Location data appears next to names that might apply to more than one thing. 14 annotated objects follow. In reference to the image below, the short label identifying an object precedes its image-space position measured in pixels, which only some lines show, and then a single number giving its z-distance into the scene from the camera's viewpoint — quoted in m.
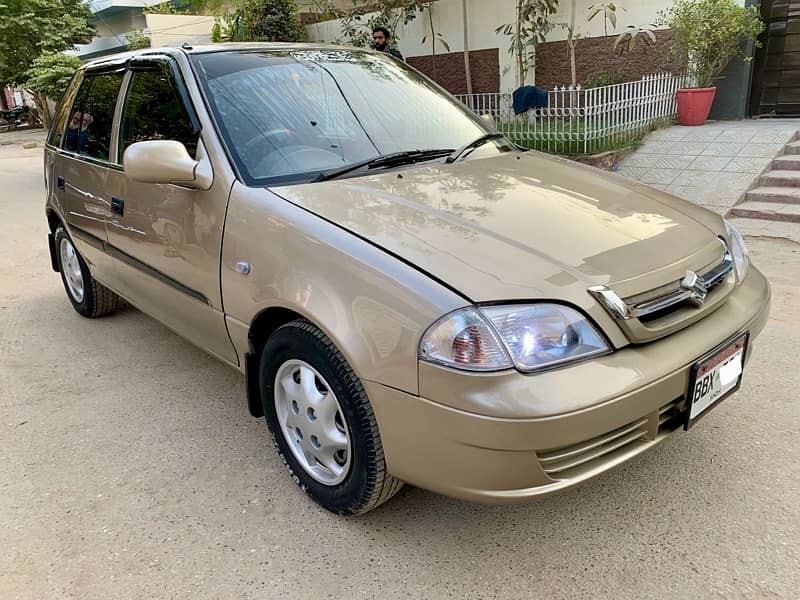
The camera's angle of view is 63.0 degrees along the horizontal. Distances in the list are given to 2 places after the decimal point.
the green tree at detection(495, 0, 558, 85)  10.32
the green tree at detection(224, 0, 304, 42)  13.91
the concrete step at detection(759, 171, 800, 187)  6.66
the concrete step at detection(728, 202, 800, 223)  6.03
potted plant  8.29
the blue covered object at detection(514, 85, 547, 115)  8.72
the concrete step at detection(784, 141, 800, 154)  7.35
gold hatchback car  1.84
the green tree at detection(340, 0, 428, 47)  12.54
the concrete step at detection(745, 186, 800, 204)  6.36
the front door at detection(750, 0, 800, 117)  8.99
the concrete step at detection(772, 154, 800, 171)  6.96
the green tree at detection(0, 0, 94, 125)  22.81
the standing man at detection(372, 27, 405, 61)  8.12
